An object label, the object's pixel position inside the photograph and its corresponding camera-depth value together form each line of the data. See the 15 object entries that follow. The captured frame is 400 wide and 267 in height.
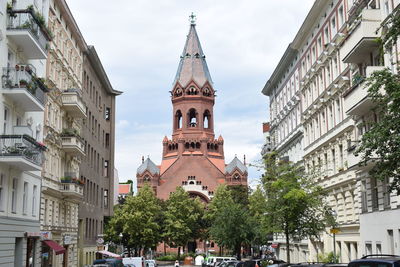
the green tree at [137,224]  72.75
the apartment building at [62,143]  33.66
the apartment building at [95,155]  45.78
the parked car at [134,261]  41.97
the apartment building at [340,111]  25.61
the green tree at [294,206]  32.44
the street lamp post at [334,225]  25.65
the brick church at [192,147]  115.25
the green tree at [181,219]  87.06
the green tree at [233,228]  62.09
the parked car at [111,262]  30.36
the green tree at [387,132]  14.59
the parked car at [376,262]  11.80
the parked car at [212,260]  52.06
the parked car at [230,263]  35.85
